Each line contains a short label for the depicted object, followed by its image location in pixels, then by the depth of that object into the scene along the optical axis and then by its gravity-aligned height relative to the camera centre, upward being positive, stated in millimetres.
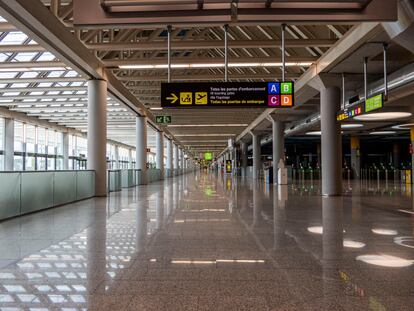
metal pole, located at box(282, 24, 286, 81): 11262 +2978
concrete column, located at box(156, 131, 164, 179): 42969 +1916
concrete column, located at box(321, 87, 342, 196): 17359 +940
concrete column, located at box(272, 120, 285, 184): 30594 +1954
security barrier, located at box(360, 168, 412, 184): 40691 -942
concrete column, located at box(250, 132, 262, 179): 44244 +1843
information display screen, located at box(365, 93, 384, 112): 12376 +2056
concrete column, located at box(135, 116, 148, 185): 31109 +1846
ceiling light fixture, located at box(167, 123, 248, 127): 42844 +4711
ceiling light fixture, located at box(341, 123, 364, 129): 28938 +3124
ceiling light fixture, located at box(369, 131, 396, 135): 37969 +3253
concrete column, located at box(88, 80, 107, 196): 17812 +1700
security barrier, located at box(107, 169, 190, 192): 21656 -663
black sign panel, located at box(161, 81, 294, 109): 11797 +2212
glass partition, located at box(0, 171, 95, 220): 10301 -643
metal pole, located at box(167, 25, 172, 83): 10103 +3260
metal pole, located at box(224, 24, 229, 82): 10348 +2755
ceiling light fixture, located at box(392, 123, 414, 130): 30981 +3198
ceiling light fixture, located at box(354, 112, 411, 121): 23088 +3103
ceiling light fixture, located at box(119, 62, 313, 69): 17000 +4508
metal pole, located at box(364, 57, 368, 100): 14385 +3401
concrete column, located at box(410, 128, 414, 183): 32544 +2369
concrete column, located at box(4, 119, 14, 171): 34312 +2316
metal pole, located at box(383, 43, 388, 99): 12788 +3316
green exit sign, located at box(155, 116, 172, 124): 29342 +3693
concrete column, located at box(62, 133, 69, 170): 48959 +2775
